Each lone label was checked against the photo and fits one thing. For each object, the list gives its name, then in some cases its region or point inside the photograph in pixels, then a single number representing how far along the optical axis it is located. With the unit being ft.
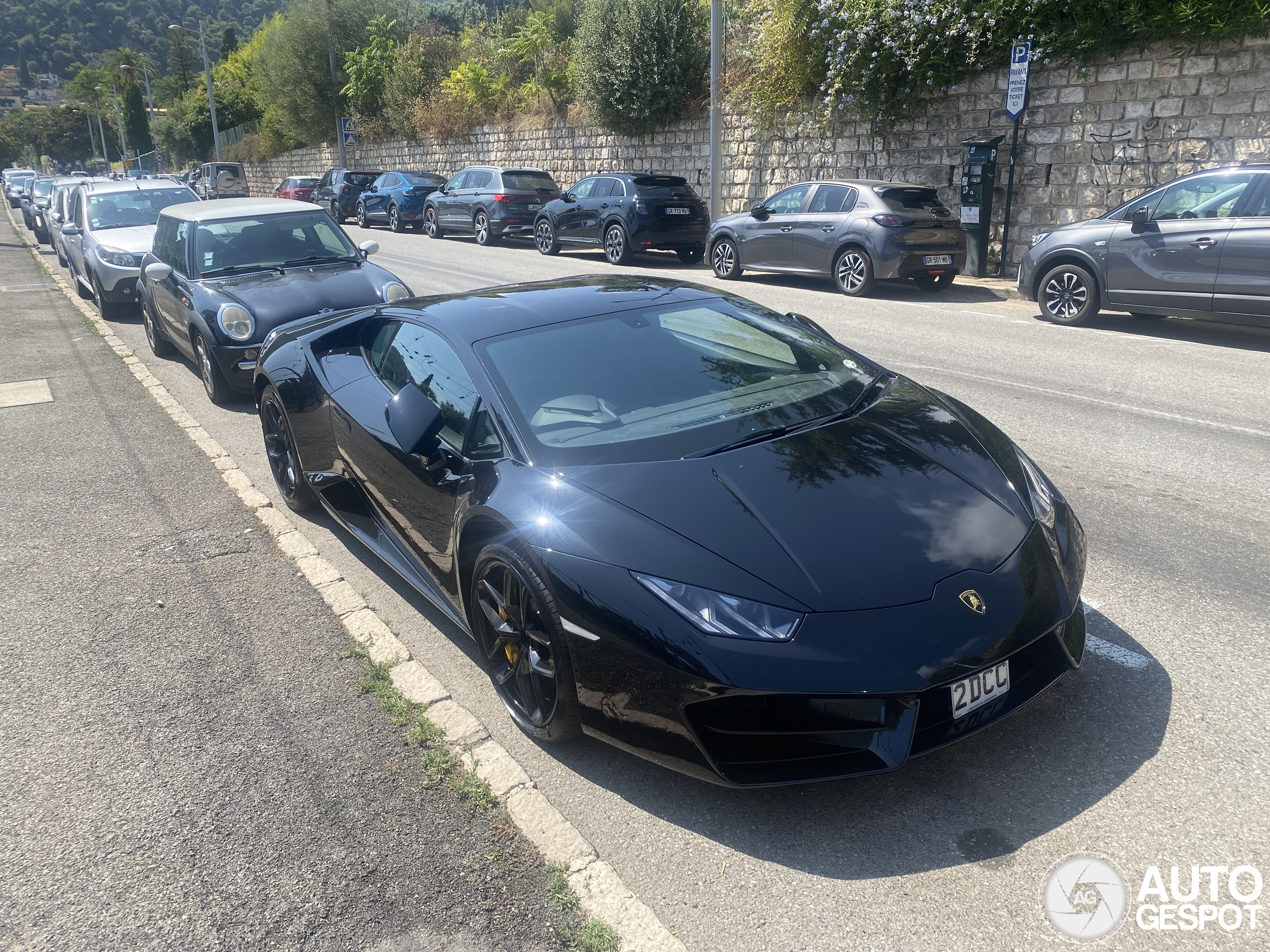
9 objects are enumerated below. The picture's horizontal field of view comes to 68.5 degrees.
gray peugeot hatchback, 42.91
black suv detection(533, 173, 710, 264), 58.70
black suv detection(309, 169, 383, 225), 103.14
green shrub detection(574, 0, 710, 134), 74.84
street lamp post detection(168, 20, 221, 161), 162.30
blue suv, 89.40
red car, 115.03
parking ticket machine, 47.39
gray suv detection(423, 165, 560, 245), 72.43
